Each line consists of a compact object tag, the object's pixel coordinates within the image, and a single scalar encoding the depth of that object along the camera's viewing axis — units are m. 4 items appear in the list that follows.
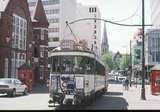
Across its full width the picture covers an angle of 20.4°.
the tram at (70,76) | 22.94
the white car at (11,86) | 35.38
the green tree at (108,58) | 172.04
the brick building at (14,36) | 57.73
